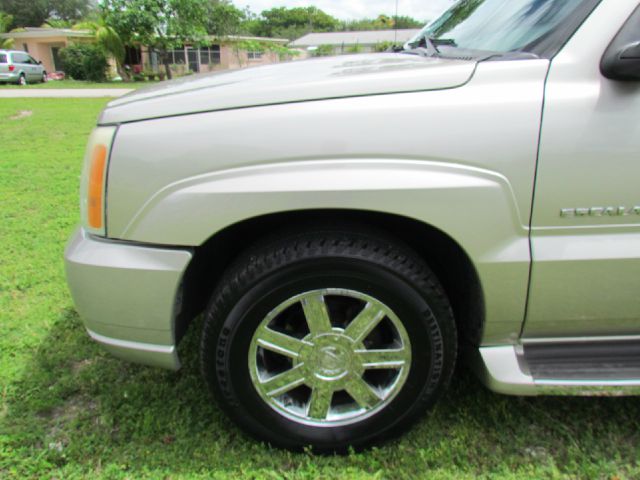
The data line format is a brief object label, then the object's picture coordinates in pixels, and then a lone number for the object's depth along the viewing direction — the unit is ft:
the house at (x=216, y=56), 114.32
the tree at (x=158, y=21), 87.66
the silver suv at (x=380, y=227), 5.16
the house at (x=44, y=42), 110.22
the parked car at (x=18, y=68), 74.54
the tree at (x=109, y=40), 86.74
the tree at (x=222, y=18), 114.32
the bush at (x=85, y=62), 90.07
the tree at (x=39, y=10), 183.62
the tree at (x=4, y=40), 101.65
